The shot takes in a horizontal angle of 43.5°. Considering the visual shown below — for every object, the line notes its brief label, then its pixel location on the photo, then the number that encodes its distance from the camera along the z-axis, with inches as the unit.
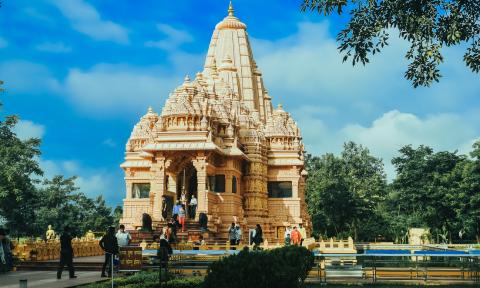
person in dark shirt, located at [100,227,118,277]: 642.8
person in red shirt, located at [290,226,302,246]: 956.3
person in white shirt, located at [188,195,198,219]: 1254.9
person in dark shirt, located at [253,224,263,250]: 904.5
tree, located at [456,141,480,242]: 1579.7
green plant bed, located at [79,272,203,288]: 555.5
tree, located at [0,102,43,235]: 1341.0
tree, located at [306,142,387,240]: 2121.1
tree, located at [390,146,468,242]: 1788.9
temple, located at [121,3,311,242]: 1269.7
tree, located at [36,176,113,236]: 1790.1
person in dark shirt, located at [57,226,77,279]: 674.8
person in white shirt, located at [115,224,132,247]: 767.7
